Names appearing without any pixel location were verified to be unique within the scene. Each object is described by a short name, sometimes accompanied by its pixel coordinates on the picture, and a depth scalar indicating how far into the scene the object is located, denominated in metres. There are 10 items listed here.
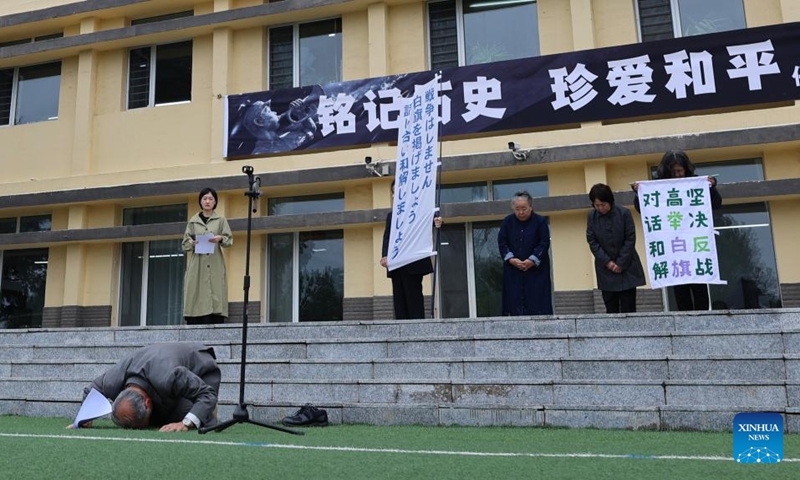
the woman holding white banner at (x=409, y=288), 7.13
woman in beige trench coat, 7.87
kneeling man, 4.75
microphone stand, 4.77
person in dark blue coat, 6.87
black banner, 9.25
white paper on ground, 5.10
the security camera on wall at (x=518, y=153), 9.77
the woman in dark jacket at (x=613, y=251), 6.54
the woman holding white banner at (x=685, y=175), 6.73
